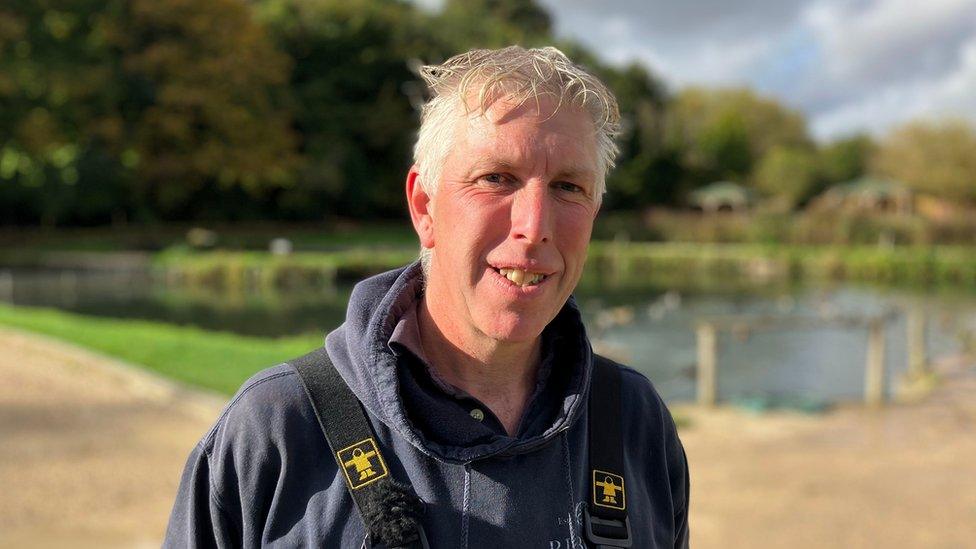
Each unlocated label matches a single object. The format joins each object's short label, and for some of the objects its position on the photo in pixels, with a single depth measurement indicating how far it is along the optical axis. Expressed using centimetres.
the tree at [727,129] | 4652
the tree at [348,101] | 3625
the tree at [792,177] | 4138
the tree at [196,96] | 3055
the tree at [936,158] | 3653
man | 126
